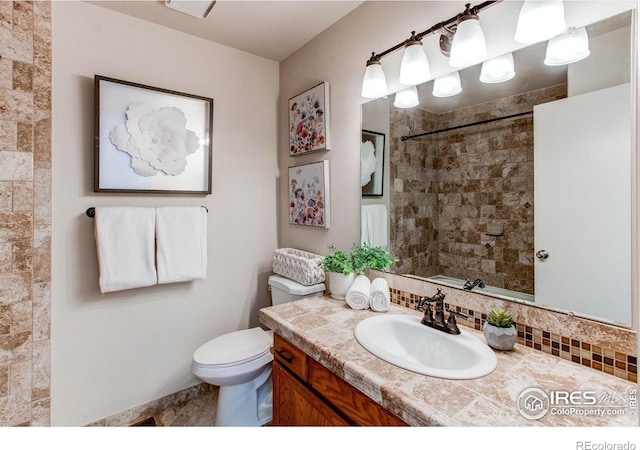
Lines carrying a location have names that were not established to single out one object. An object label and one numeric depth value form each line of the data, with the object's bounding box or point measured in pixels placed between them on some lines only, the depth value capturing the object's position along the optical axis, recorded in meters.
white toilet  1.51
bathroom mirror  0.87
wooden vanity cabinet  0.86
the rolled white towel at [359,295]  1.38
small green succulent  0.98
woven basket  1.74
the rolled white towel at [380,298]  1.34
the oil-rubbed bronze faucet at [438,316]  1.08
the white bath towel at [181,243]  1.71
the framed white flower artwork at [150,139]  1.60
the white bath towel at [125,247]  1.55
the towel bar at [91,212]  1.57
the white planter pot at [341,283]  1.51
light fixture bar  1.08
